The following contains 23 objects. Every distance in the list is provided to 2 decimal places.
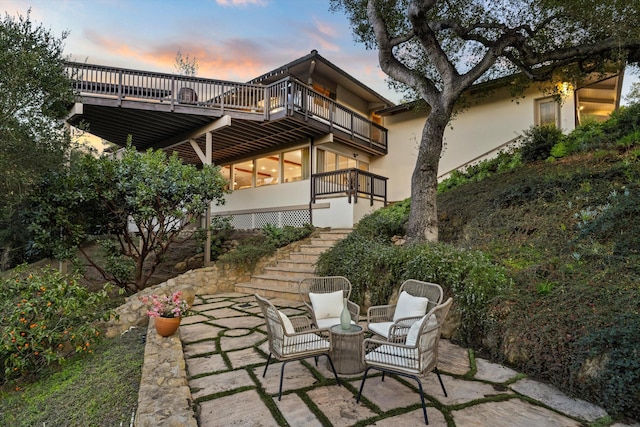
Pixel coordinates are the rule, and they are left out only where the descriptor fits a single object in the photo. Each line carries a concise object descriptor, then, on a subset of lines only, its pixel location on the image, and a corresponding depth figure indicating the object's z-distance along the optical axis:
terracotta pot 3.92
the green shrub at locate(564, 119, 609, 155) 7.11
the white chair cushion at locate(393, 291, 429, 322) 3.48
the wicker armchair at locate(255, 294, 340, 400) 2.87
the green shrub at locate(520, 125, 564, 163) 8.06
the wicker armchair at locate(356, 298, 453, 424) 2.51
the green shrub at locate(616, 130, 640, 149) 6.33
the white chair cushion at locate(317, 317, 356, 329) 3.61
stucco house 8.67
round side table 3.07
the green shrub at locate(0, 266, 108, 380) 3.66
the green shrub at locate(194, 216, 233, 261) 8.60
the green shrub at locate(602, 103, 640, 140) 6.89
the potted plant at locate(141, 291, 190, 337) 3.93
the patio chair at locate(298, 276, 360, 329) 3.74
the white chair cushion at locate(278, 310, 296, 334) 2.94
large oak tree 6.09
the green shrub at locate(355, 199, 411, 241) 7.48
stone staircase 6.99
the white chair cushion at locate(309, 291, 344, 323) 3.84
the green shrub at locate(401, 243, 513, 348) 3.76
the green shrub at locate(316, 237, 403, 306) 4.91
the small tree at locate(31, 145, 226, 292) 5.86
